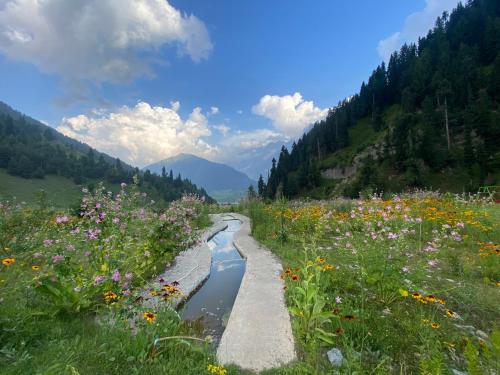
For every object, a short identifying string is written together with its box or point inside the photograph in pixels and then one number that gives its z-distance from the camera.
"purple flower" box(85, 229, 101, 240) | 4.50
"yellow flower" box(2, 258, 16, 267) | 3.12
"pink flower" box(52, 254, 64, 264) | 3.69
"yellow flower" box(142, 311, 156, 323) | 2.80
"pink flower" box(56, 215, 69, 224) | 4.50
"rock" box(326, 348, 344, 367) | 2.82
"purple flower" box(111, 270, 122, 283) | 3.61
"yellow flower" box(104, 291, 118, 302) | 3.32
